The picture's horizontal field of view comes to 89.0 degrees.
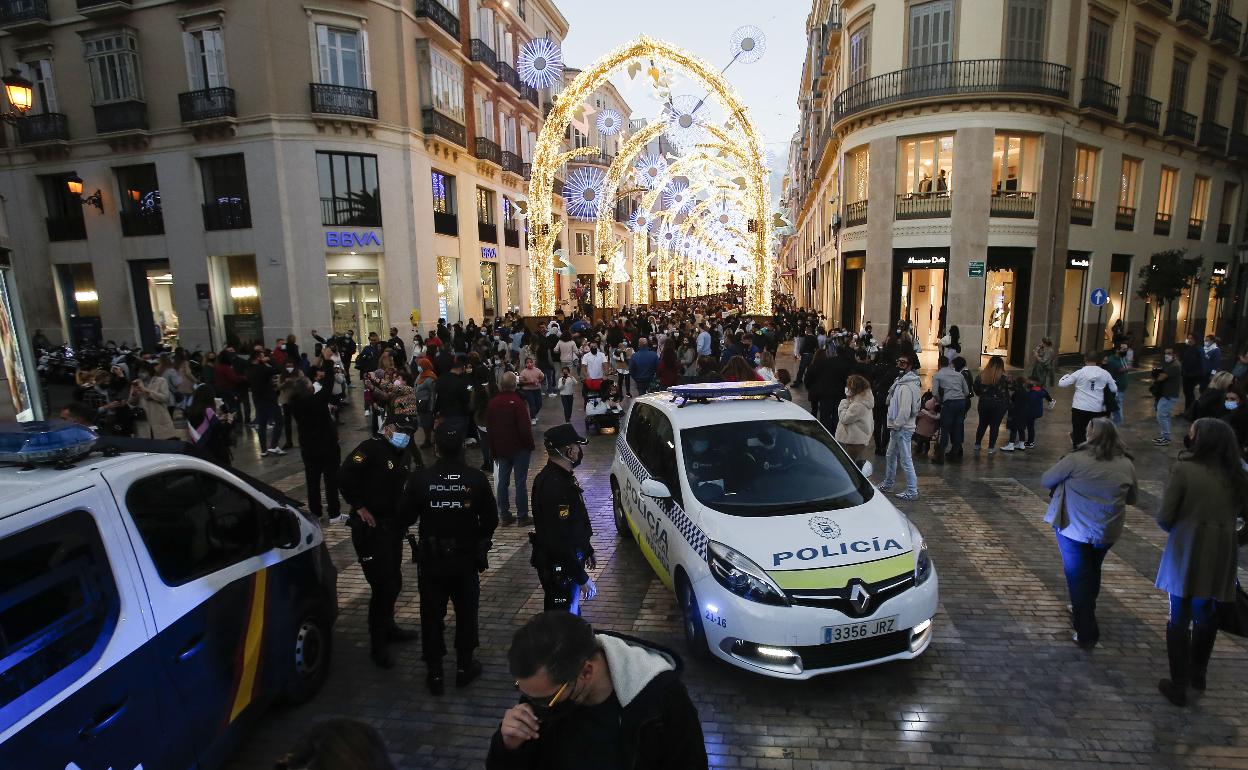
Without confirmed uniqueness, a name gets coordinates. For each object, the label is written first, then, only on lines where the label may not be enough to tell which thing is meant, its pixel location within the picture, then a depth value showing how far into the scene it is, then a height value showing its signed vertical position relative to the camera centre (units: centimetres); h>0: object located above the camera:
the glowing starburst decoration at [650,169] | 3872 +813
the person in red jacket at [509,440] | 745 -161
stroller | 1275 -223
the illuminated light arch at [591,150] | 2222 +557
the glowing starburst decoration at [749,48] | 2012 +787
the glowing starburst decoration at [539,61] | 2356 +890
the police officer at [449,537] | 418 -155
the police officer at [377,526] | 478 -166
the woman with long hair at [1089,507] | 460 -157
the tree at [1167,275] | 2289 +50
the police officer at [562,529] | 451 -162
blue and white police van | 246 -138
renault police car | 415 -175
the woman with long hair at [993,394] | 1015 -163
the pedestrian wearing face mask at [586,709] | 184 -122
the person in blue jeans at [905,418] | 826 -160
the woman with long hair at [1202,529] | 397 -151
